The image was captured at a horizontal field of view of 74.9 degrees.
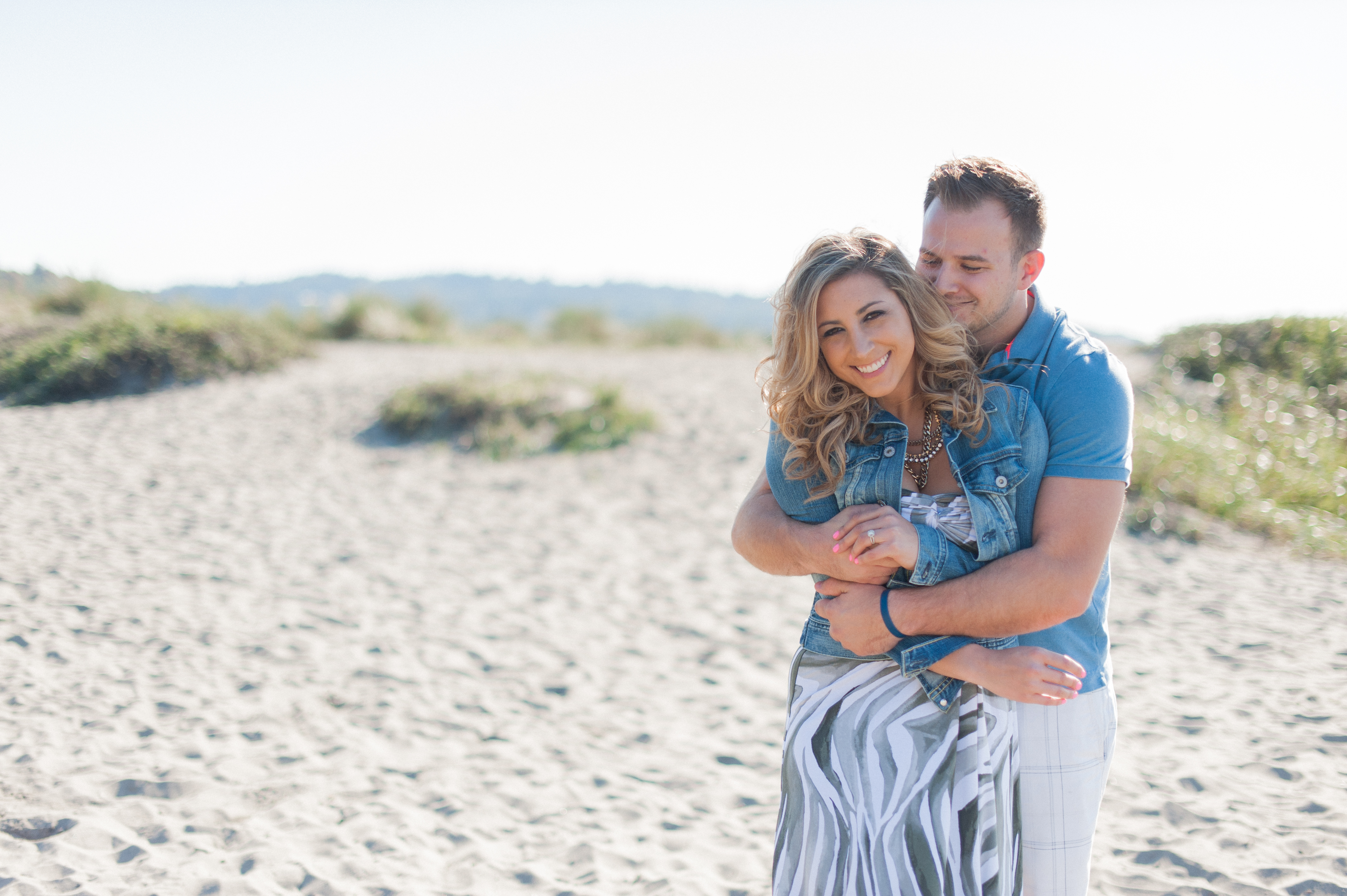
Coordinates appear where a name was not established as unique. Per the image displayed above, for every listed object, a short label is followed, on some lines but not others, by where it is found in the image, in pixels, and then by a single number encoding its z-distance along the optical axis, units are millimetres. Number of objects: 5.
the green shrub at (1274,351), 10734
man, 1672
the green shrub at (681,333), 19641
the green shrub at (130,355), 11141
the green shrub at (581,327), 20188
